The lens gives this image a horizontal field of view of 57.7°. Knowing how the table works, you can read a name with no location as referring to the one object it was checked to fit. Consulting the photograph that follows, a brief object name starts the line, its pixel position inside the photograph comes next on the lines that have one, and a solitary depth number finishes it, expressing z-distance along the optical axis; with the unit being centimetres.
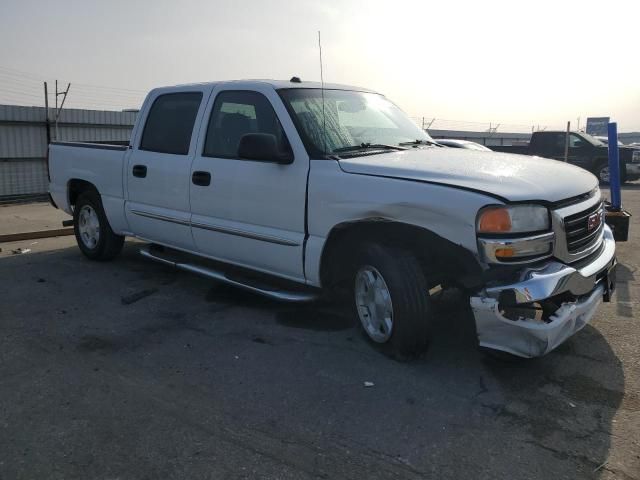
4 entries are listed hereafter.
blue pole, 640
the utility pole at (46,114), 1501
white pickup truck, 331
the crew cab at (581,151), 1823
